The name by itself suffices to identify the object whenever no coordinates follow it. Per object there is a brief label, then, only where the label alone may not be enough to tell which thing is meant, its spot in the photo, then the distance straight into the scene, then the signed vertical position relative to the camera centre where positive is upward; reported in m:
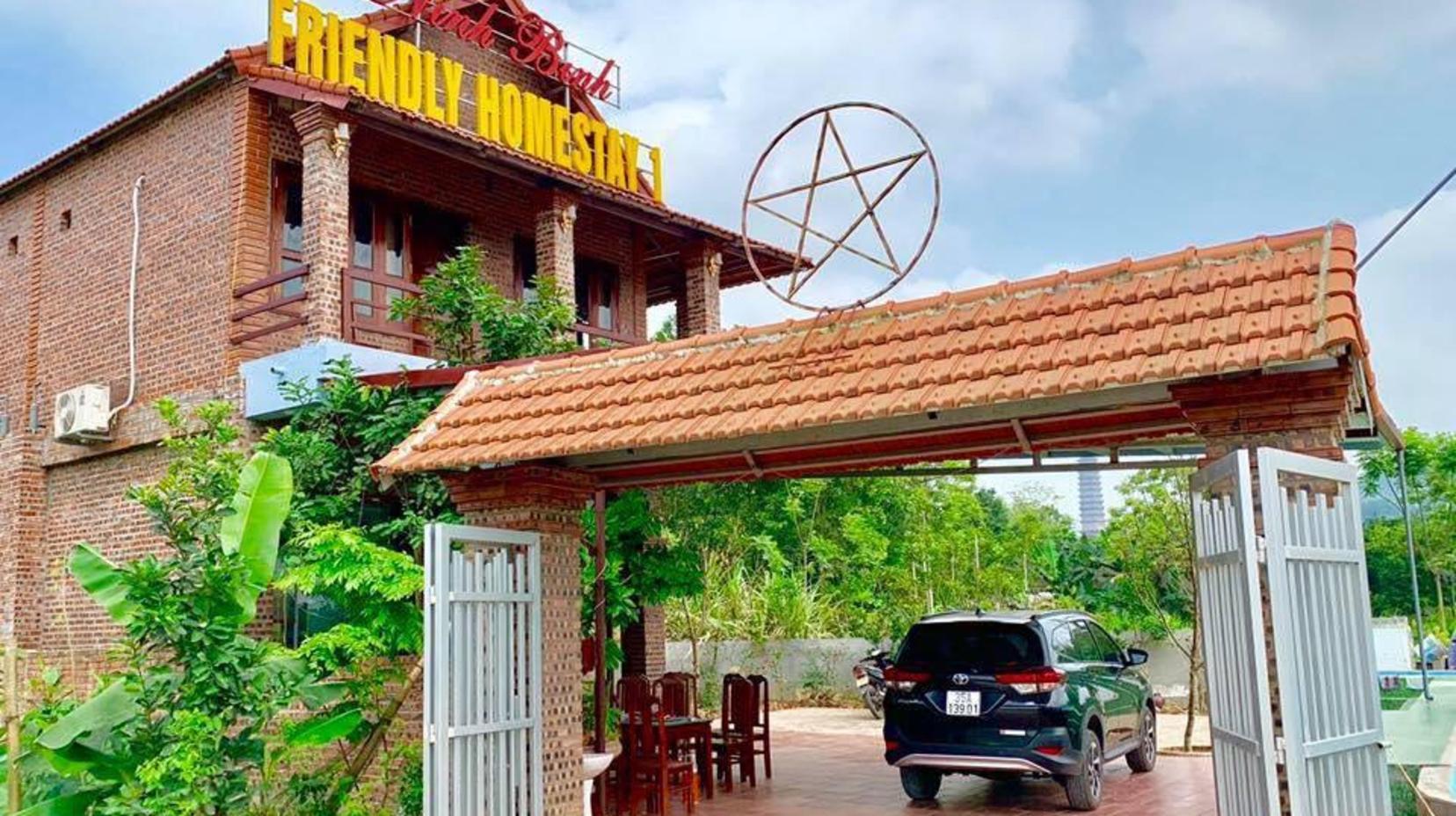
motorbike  18.27 -1.47
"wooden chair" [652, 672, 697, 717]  10.80 -0.92
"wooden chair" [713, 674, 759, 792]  11.59 -1.27
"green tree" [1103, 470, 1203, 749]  15.05 +0.34
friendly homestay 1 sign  13.22 +5.80
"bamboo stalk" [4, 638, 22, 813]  8.99 -0.95
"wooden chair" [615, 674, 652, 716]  10.28 -0.86
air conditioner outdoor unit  13.08 +1.98
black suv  9.52 -0.96
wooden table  10.46 -1.26
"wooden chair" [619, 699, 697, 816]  10.05 -1.40
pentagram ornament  6.84 +2.19
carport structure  5.38 +0.88
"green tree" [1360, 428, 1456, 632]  28.70 +1.72
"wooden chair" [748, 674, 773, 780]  12.02 -1.34
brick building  12.41 +3.94
